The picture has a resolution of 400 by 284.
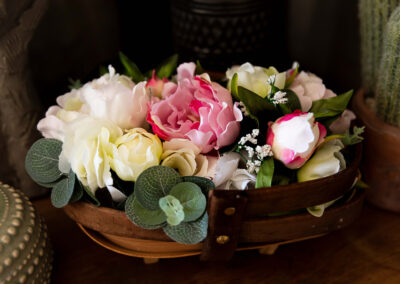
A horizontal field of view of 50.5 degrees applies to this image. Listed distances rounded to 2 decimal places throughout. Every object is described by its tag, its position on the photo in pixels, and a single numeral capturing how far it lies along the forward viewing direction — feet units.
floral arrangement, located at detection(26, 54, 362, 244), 1.42
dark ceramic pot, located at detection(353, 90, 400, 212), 1.92
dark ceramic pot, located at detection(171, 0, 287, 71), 2.13
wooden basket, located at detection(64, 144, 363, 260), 1.40
